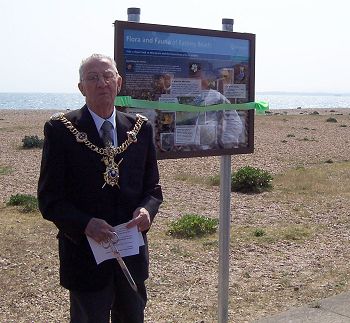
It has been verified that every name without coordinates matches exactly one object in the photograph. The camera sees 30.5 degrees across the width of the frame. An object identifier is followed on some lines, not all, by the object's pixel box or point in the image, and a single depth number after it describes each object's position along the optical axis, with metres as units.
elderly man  3.12
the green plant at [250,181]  12.02
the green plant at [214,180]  13.18
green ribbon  3.94
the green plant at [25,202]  9.63
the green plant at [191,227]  8.10
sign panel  3.98
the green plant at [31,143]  21.58
